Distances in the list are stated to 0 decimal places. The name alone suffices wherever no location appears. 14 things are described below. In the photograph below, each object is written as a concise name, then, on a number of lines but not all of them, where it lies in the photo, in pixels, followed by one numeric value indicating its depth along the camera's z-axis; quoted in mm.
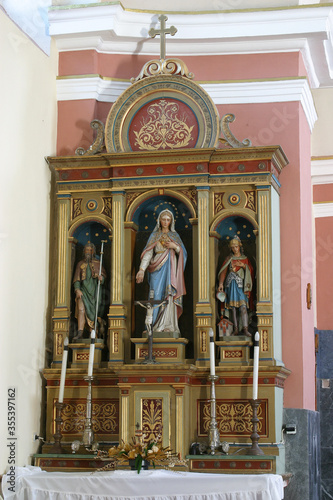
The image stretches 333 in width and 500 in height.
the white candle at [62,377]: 9719
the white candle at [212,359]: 9430
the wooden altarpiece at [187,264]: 9469
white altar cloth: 8320
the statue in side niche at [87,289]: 10133
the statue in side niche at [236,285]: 9836
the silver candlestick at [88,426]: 9516
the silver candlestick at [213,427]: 9352
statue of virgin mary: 9867
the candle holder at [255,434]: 9266
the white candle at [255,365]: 9297
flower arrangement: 8539
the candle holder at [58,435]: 9680
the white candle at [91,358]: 9633
